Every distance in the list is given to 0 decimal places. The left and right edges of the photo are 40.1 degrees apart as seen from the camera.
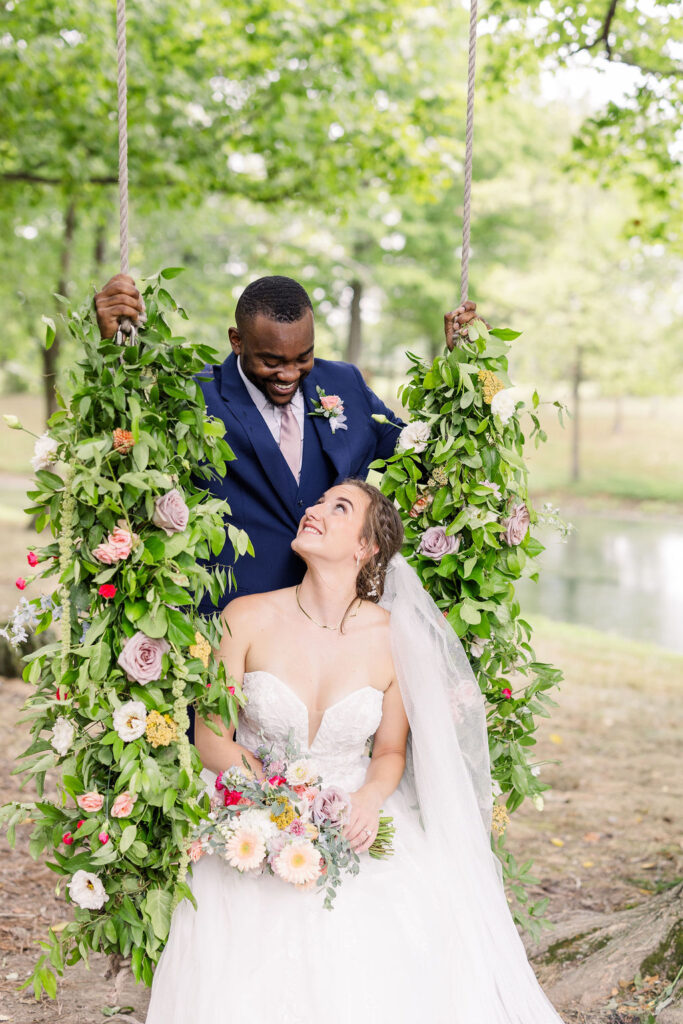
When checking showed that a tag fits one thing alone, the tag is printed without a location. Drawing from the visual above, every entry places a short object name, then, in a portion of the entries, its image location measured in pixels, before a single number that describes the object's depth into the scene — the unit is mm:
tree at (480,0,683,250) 5895
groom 2928
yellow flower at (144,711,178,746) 2402
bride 2436
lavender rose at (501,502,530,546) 3033
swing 2375
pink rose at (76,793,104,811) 2402
